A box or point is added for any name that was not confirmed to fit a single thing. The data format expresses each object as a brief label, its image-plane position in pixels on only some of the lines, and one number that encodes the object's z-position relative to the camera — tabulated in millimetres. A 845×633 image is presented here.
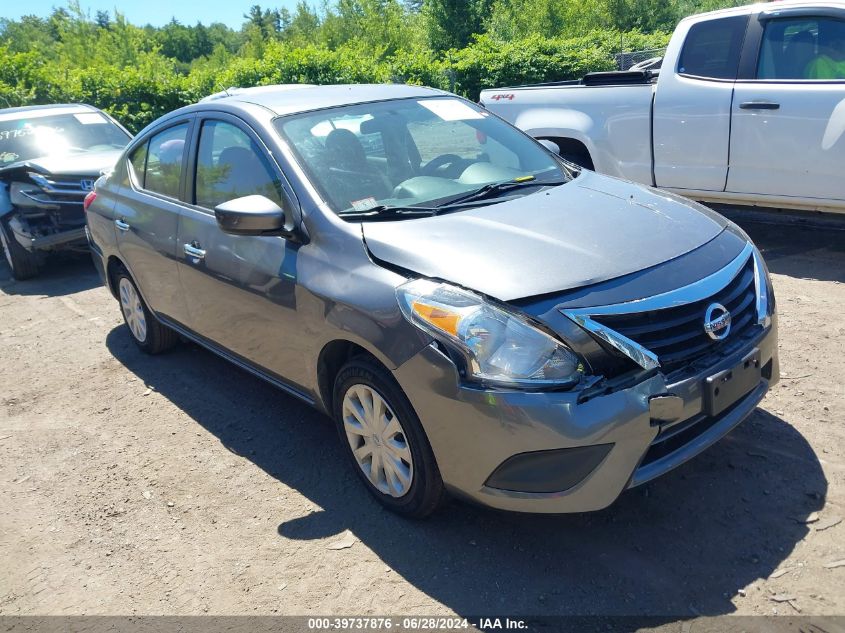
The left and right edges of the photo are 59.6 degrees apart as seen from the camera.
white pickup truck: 5543
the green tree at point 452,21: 37719
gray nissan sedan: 2623
